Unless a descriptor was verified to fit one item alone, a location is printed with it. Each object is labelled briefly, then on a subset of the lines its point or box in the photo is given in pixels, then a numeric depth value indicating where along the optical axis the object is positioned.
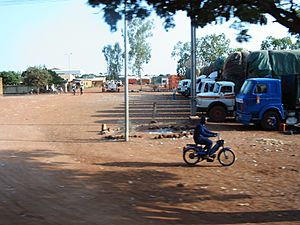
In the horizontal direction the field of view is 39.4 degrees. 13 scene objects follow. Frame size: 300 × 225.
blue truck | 18.38
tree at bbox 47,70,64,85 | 83.39
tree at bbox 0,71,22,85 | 93.00
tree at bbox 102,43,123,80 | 112.32
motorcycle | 10.72
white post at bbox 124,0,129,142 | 15.25
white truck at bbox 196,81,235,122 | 22.09
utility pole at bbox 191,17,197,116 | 22.86
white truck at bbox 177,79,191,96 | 46.91
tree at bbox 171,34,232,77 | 61.96
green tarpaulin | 21.14
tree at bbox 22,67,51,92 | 75.69
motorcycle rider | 10.73
